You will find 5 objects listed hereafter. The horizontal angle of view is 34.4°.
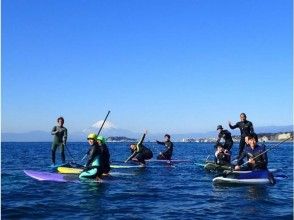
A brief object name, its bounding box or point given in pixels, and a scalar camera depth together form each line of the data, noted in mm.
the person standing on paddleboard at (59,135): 26625
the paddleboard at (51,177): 21297
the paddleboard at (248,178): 20375
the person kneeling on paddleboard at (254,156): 20938
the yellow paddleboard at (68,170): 23525
